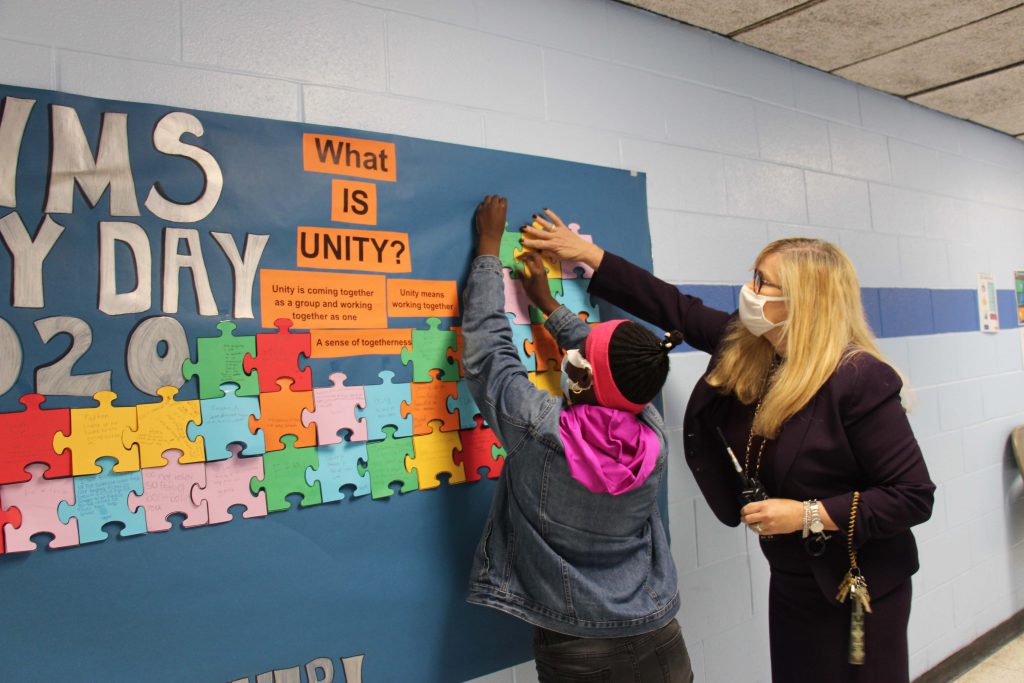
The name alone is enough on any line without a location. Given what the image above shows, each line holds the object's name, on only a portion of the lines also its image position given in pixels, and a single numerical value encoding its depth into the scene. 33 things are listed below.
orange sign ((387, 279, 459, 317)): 1.70
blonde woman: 1.66
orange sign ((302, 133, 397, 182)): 1.61
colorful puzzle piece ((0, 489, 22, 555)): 1.24
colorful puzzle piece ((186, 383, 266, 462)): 1.43
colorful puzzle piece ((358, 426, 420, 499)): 1.64
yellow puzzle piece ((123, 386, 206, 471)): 1.37
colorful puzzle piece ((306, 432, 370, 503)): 1.57
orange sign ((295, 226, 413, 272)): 1.59
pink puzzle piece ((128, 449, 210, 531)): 1.37
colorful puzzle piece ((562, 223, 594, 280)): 2.04
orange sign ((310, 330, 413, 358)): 1.59
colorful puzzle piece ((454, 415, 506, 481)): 1.80
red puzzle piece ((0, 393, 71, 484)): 1.25
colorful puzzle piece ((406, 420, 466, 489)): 1.71
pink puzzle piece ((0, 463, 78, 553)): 1.25
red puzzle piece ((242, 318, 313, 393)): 1.51
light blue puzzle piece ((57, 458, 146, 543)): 1.31
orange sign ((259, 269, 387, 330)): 1.54
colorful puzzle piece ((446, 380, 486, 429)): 1.78
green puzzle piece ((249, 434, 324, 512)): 1.51
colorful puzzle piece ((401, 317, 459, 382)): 1.72
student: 1.43
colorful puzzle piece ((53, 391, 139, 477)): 1.31
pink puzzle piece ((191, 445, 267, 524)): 1.44
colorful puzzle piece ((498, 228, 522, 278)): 1.89
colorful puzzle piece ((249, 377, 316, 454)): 1.51
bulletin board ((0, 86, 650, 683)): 1.29
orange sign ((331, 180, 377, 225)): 1.63
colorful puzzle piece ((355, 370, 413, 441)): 1.64
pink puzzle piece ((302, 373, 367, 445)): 1.57
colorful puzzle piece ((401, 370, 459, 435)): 1.71
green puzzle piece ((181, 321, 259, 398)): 1.44
